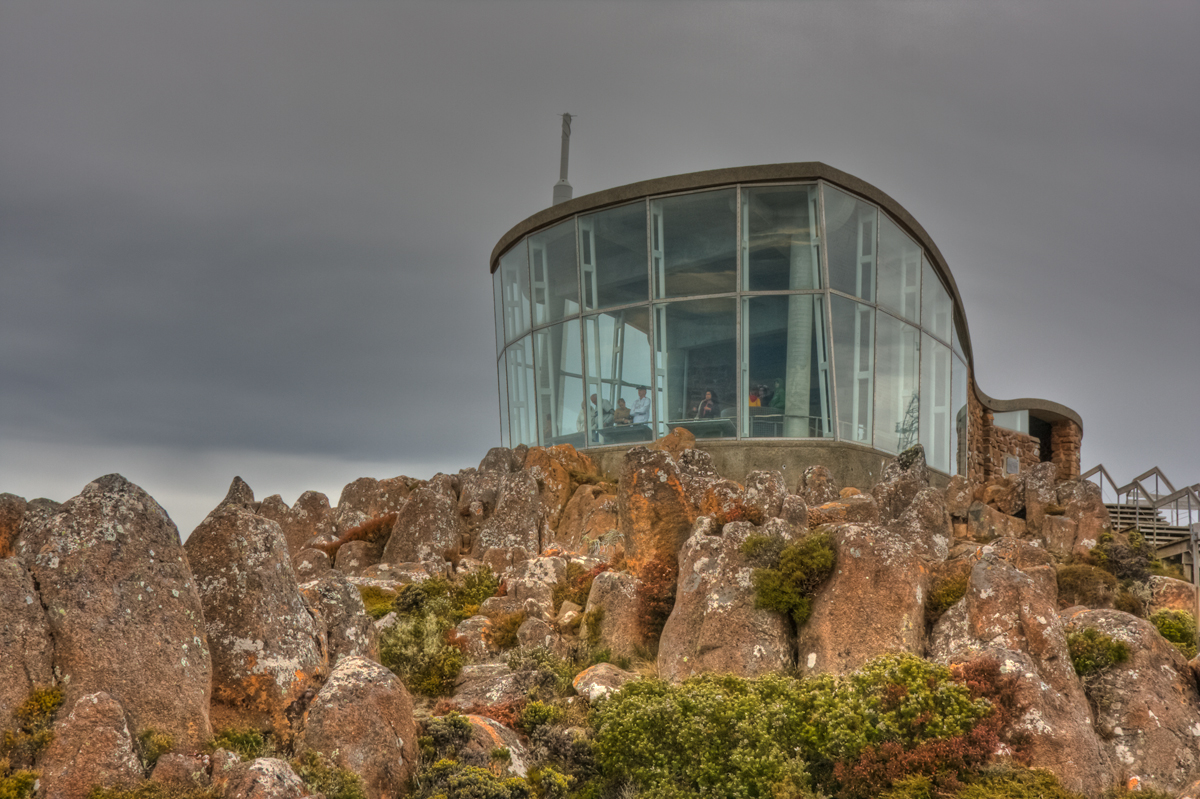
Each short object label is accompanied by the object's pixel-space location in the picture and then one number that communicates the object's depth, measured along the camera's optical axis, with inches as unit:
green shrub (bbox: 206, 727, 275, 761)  404.4
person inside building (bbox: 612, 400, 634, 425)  1184.8
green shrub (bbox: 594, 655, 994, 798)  422.9
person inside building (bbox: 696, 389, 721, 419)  1140.5
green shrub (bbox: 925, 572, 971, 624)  559.2
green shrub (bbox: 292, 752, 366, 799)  382.9
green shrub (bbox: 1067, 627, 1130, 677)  478.0
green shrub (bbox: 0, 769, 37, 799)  340.8
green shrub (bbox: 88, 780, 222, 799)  351.3
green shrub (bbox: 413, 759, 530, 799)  403.2
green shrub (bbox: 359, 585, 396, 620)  692.7
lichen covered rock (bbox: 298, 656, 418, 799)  405.4
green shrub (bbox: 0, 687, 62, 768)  356.8
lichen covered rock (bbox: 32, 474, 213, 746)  386.3
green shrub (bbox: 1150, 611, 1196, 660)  627.8
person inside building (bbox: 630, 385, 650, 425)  1173.1
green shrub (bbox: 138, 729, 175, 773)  374.6
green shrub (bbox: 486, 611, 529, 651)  647.1
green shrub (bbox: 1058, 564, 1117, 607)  718.5
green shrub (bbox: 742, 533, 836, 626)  565.0
